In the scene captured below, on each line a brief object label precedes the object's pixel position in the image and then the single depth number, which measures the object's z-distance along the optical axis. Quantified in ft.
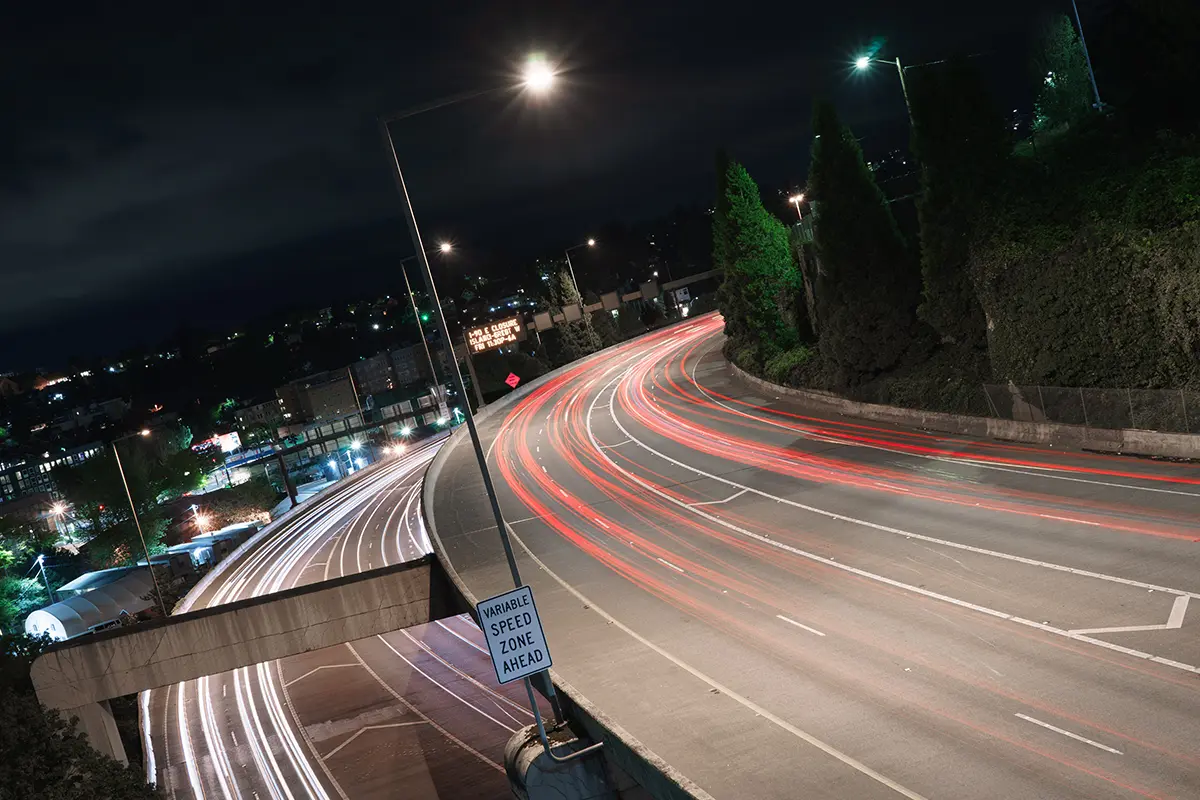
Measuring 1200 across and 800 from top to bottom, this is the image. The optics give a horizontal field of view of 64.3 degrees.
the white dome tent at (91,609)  193.67
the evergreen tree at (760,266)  180.04
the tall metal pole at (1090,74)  115.65
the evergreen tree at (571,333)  317.83
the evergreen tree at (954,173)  110.11
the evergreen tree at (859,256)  133.80
